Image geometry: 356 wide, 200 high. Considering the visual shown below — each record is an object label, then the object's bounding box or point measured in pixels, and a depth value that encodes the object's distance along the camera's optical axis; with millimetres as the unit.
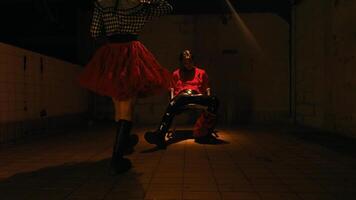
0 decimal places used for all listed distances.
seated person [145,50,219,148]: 4449
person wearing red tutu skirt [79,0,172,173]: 2883
